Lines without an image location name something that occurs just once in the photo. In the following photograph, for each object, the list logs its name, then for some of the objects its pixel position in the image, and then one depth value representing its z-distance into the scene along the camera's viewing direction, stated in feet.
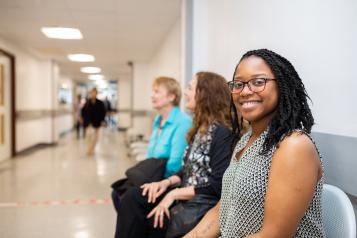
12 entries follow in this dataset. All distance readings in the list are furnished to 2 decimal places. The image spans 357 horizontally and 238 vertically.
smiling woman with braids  3.16
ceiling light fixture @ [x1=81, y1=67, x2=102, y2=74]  40.86
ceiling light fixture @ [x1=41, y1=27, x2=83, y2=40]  19.51
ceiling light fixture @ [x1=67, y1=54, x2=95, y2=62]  29.71
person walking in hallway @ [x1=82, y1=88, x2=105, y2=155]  28.60
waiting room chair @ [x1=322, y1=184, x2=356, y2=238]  3.52
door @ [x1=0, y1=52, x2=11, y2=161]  22.63
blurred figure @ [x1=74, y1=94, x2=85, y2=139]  44.29
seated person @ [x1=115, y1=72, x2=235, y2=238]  5.98
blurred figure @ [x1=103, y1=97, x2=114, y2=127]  52.22
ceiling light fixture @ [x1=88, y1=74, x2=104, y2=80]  50.49
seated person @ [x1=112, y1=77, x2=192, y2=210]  7.84
